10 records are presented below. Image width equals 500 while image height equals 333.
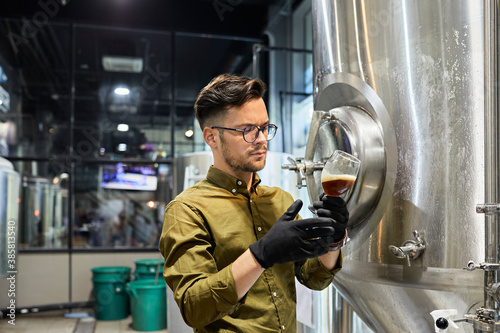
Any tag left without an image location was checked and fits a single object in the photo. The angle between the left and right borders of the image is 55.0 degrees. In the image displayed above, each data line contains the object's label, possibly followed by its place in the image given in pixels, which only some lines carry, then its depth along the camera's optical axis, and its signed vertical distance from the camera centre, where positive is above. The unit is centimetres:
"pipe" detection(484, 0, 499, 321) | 103 +9
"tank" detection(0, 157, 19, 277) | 372 -27
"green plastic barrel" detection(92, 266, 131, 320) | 550 -132
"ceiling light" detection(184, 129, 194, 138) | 670 +64
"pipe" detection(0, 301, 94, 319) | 580 -159
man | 107 -13
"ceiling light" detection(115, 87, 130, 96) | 669 +123
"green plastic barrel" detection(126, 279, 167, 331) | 496 -133
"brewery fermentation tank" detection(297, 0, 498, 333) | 109 +8
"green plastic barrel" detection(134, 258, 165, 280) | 539 -102
